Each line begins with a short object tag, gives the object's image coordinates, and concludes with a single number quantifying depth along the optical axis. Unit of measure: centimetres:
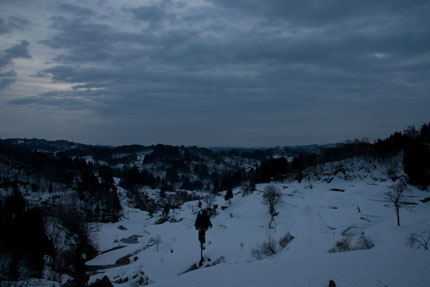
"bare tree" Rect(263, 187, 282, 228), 4706
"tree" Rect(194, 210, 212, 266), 3309
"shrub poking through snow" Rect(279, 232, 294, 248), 3005
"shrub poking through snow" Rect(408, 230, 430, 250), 1876
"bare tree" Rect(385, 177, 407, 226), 2932
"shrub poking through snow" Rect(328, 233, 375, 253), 2206
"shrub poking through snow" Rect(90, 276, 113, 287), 2144
